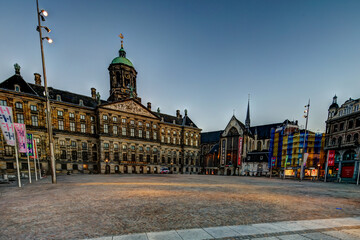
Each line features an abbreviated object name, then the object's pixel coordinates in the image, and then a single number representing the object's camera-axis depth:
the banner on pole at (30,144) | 15.88
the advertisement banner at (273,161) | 40.15
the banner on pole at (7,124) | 10.62
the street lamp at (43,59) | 12.02
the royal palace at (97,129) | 30.53
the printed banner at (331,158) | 30.42
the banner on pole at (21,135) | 12.20
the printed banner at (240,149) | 45.40
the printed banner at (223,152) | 48.41
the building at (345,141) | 27.11
